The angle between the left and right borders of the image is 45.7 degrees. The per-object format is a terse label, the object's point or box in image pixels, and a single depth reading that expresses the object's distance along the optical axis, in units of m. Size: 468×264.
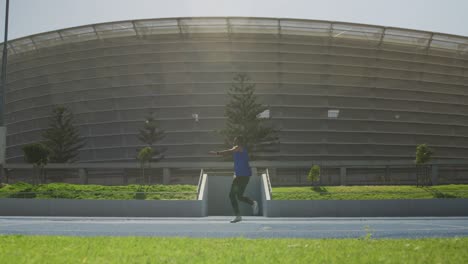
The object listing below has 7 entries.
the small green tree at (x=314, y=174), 25.44
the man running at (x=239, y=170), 10.92
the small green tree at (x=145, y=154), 30.91
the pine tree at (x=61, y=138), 47.91
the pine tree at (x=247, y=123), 43.78
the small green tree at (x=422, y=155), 28.56
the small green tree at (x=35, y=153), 26.23
